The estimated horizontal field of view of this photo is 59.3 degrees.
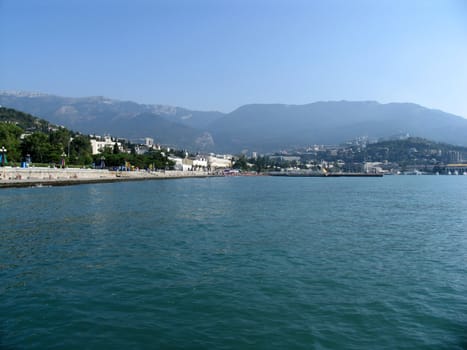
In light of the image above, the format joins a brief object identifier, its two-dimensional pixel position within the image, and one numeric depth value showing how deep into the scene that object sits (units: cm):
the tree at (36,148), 6469
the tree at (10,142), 5909
